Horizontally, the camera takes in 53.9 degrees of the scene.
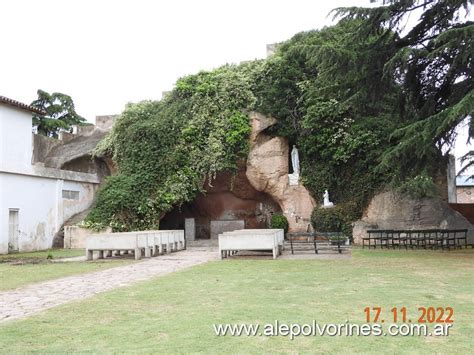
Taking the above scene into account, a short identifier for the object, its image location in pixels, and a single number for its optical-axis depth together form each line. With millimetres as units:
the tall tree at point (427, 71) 12500
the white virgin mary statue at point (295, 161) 24703
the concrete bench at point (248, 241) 15359
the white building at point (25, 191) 21172
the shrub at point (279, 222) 24109
